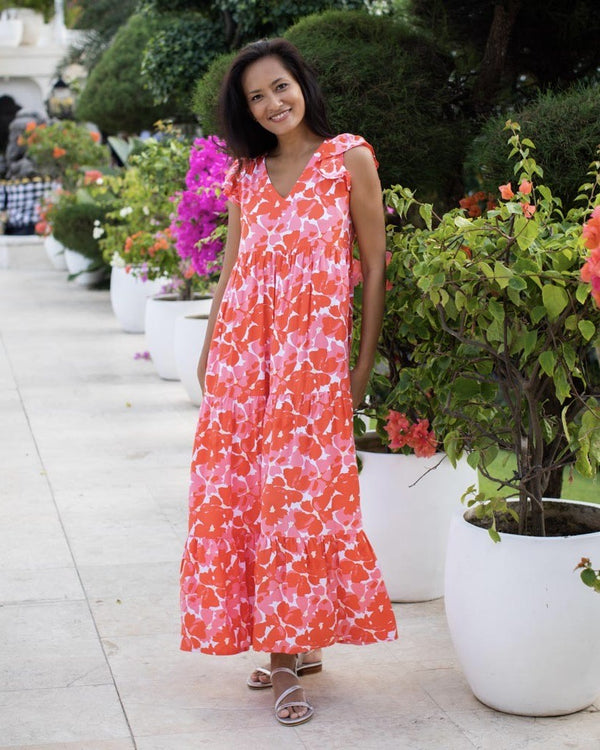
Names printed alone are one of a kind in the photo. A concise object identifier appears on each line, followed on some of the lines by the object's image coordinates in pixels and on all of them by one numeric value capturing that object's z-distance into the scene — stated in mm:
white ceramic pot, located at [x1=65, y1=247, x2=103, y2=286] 12500
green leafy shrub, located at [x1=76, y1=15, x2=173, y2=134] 12359
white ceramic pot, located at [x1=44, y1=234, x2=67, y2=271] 14328
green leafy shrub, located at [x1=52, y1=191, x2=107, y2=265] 11883
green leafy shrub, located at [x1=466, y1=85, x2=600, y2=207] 3480
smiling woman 2967
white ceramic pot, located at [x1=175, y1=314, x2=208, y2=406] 6609
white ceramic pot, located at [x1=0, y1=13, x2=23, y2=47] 29016
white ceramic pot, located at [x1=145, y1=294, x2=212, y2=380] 7484
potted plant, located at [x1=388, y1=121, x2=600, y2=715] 2672
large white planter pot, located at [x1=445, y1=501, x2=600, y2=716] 2824
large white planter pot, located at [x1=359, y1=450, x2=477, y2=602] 3719
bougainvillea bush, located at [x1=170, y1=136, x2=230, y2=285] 5914
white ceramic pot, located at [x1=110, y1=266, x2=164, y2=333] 9398
